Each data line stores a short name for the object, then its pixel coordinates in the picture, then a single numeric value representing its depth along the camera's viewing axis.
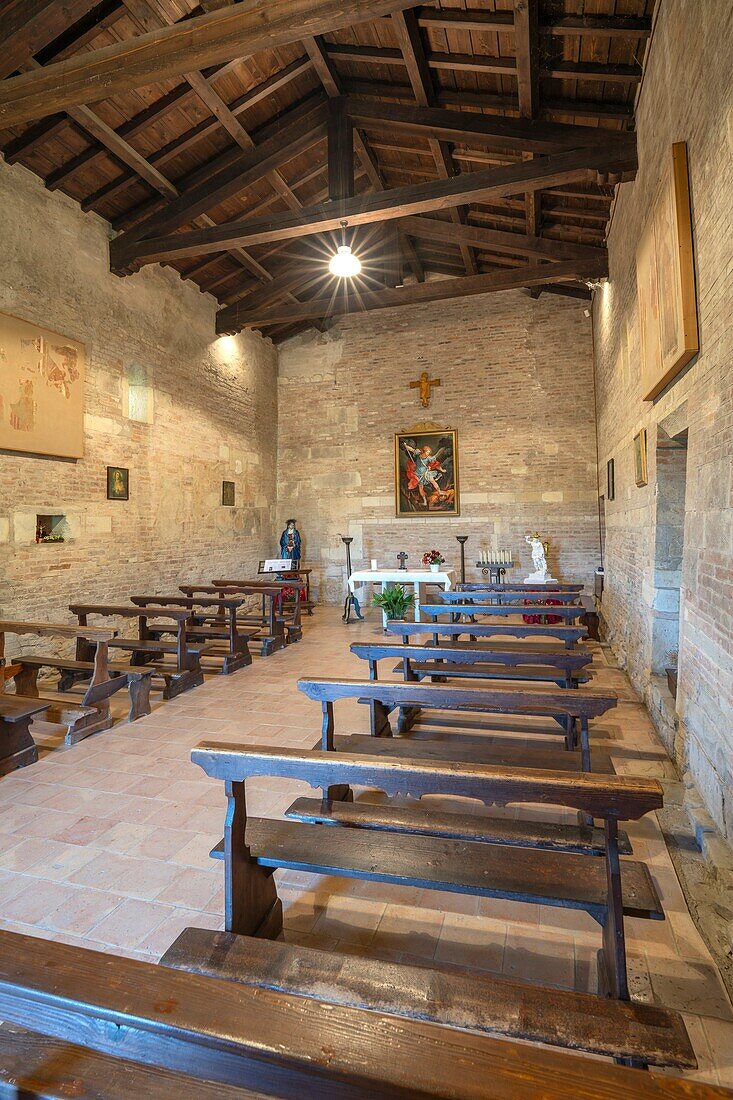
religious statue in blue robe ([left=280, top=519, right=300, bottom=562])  11.21
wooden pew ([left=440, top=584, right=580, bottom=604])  5.79
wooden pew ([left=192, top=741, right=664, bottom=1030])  1.52
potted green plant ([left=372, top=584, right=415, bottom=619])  7.48
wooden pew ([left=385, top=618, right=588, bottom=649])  4.10
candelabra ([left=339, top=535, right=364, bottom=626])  9.59
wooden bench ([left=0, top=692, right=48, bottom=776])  3.43
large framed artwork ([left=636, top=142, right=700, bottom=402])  3.23
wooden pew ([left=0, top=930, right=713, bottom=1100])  0.85
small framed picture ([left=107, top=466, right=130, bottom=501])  7.20
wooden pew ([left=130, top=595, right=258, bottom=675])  6.01
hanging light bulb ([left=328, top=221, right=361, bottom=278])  6.68
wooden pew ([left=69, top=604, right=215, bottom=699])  5.11
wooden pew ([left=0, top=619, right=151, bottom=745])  4.04
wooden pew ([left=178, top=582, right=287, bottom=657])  6.89
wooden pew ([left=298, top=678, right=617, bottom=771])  2.57
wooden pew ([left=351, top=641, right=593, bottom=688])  3.49
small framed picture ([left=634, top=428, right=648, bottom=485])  4.77
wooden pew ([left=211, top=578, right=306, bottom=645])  7.16
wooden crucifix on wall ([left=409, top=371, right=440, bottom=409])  10.82
